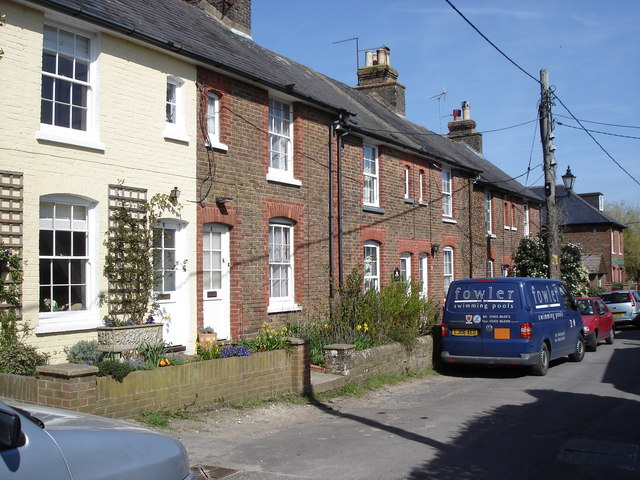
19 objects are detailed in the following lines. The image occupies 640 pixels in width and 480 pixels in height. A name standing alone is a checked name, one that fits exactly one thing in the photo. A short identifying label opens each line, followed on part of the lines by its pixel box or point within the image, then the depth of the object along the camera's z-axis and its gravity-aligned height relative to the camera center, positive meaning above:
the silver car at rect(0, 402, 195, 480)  2.89 -0.78
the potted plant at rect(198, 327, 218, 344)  11.90 -0.92
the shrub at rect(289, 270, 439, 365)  13.05 -0.82
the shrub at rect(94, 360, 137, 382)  7.77 -0.99
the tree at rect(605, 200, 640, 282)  55.47 +3.39
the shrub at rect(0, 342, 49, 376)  8.41 -0.94
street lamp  20.27 +3.03
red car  17.85 -1.20
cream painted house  9.21 +2.01
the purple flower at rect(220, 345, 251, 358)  9.67 -0.99
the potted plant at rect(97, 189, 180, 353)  10.24 +0.17
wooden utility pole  19.03 +2.96
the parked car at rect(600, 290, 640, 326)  25.89 -1.12
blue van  12.75 -0.88
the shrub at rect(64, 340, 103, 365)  9.36 -0.96
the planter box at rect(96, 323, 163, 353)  9.72 -0.78
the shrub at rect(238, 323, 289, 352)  10.60 -0.96
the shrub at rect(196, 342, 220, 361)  9.59 -0.99
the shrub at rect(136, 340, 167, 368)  8.92 -0.94
